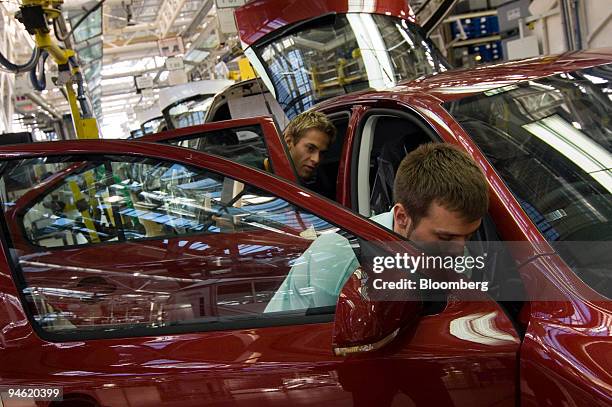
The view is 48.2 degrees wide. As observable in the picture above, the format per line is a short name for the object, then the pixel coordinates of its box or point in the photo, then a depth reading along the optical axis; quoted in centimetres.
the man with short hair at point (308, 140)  306
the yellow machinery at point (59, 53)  647
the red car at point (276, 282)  144
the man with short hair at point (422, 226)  160
